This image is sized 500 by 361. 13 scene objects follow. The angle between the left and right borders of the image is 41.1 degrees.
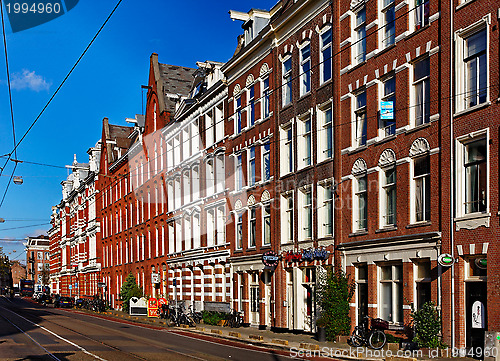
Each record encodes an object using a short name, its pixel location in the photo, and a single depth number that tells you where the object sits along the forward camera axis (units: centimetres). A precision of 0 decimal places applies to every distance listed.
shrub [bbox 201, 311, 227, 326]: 3947
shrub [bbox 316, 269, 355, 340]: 2761
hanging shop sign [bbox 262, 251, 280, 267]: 3419
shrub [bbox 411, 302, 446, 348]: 2231
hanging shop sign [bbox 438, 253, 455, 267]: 2180
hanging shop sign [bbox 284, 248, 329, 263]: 3009
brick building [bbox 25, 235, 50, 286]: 18838
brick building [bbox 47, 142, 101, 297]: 8619
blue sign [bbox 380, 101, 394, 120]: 2561
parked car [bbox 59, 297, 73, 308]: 7846
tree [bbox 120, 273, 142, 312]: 5944
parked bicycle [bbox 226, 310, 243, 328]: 3772
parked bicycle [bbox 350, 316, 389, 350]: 2389
